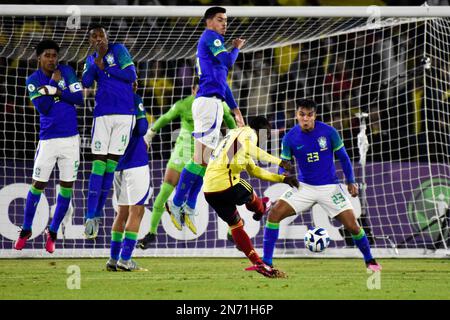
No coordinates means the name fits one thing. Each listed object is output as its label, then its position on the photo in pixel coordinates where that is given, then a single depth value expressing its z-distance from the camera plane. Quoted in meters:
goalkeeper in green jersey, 22.31
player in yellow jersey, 16.23
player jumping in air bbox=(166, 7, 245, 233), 17.81
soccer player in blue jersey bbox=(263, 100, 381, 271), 18.11
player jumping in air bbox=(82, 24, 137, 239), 18.08
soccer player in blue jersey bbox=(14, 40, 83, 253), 18.34
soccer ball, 18.28
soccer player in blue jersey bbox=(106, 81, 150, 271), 18.33
